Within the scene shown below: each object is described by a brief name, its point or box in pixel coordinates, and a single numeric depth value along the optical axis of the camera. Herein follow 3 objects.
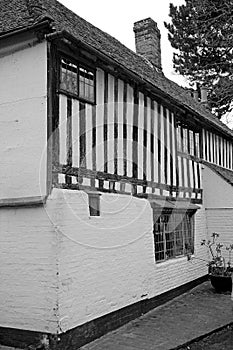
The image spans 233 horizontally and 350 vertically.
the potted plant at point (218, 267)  9.71
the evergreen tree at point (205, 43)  10.49
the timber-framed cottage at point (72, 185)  5.76
